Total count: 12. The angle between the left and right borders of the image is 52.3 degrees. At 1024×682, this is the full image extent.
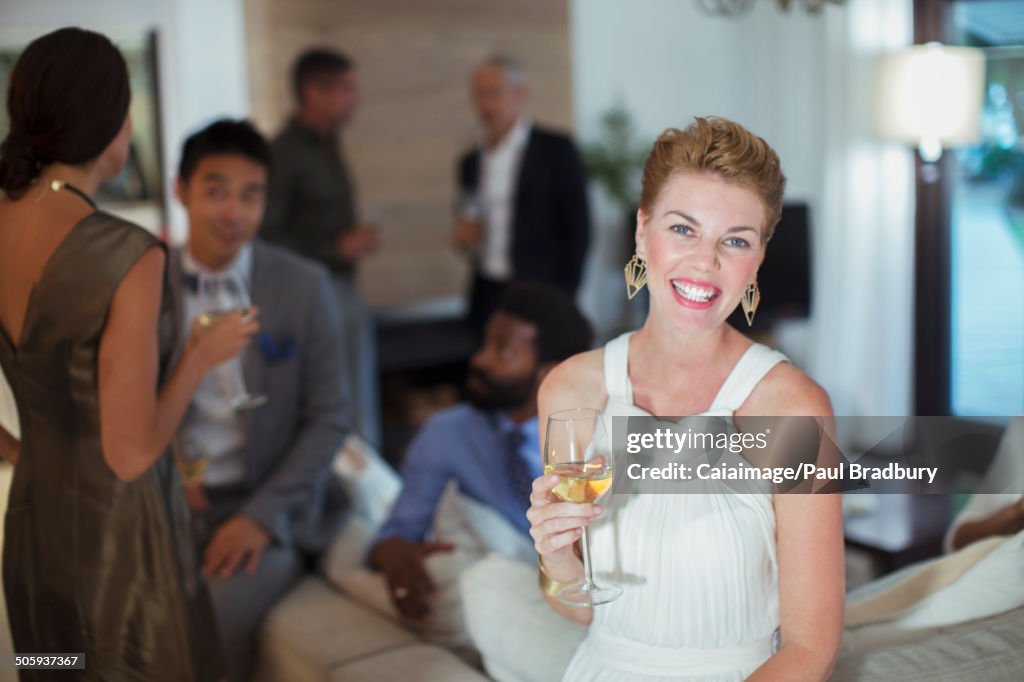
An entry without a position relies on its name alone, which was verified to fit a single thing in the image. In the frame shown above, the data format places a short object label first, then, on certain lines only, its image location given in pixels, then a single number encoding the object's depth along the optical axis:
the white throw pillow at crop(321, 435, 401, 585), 2.30
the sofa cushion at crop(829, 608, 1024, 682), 1.41
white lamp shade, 3.91
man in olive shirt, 3.50
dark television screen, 4.39
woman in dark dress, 1.40
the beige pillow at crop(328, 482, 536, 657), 1.91
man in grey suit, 2.09
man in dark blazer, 3.72
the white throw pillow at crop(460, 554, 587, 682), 1.55
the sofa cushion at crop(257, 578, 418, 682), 1.88
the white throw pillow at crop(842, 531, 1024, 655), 1.56
